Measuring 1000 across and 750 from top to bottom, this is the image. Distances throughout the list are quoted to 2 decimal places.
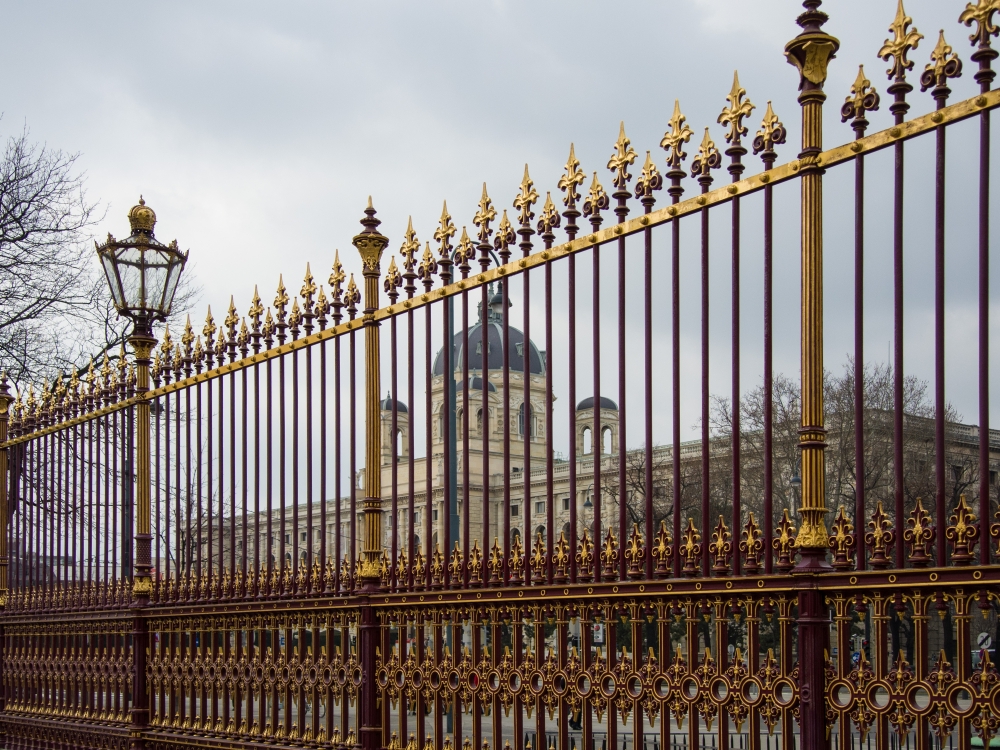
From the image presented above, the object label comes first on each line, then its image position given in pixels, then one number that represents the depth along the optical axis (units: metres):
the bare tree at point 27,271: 19.47
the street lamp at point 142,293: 11.12
